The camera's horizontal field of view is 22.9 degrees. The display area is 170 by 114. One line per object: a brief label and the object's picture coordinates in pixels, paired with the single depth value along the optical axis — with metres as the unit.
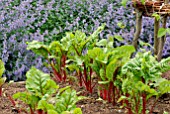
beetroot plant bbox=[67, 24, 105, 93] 3.11
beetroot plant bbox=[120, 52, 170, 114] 2.52
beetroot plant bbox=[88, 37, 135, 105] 2.76
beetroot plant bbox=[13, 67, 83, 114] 2.28
